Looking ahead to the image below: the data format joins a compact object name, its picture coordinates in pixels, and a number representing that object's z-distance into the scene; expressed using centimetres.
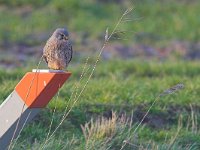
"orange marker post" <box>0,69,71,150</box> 1229
